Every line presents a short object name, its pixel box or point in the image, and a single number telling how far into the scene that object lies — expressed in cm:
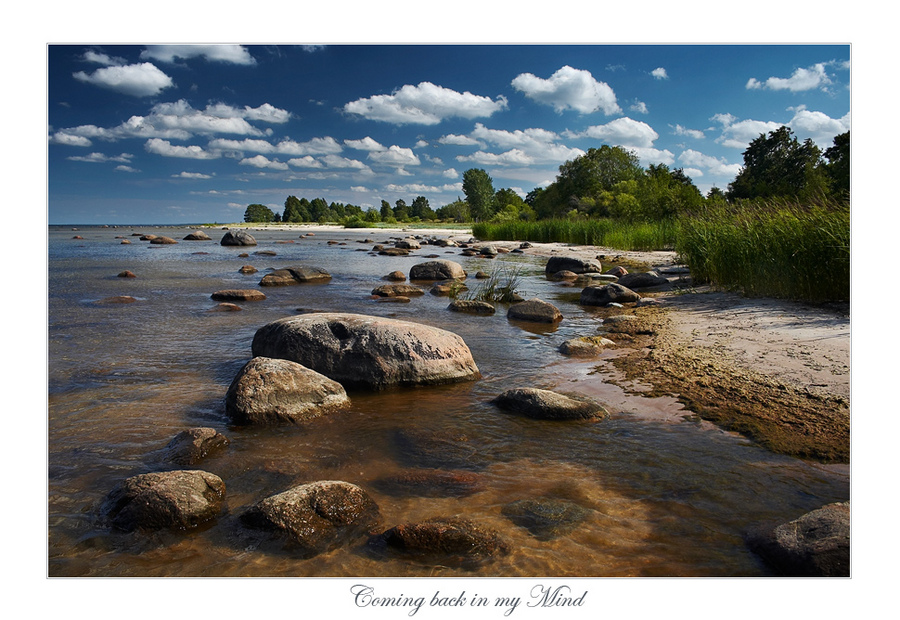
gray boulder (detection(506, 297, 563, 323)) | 1047
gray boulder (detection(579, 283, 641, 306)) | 1238
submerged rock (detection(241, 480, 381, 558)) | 329
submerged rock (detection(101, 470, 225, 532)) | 341
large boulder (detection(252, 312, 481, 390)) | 621
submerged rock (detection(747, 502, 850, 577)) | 284
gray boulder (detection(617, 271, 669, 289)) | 1494
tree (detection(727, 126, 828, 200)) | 4415
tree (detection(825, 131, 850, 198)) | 3005
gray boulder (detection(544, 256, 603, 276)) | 1931
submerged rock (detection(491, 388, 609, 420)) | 524
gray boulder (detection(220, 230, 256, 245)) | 3794
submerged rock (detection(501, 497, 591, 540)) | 340
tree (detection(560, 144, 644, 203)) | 6481
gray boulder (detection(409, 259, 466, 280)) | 1864
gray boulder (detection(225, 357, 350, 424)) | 515
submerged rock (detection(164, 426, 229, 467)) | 439
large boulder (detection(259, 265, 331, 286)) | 1662
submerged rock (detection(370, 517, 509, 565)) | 312
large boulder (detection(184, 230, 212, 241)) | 4423
